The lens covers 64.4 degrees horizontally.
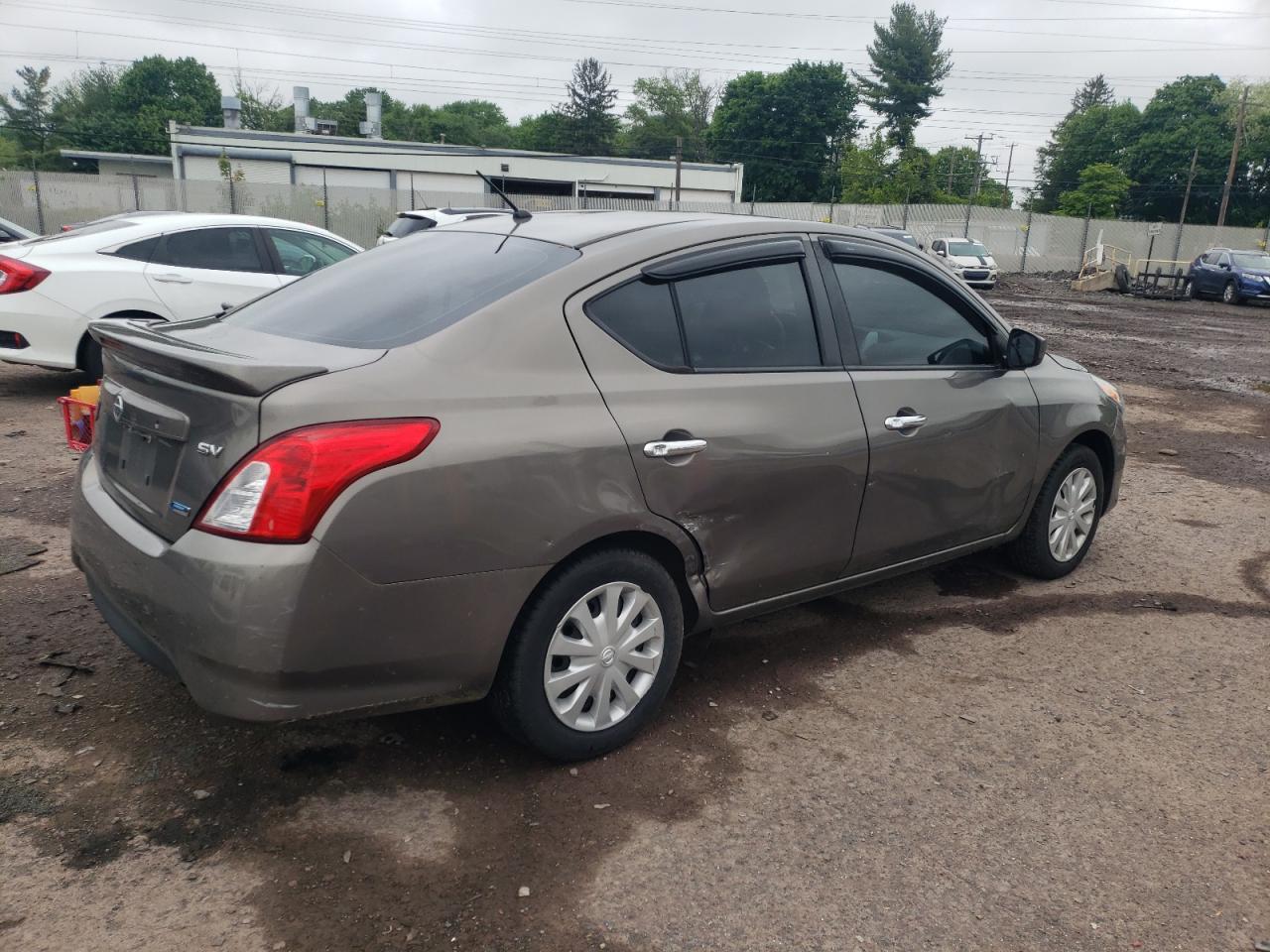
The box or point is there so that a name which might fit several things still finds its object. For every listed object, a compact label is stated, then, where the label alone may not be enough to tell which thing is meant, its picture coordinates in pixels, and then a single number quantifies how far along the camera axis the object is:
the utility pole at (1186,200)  44.09
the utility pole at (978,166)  81.40
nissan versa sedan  2.59
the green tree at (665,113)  96.50
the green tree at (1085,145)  77.75
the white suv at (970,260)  31.23
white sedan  7.64
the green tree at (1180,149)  69.81
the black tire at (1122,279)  32.50
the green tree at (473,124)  99.31
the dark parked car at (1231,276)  28.23
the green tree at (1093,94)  113.00
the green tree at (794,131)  84.38
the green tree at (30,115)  83.00
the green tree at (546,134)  90.06
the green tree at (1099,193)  63.69
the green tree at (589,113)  89.12
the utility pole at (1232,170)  53.03
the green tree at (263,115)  81.69
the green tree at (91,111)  82.25
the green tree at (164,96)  83.94
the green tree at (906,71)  84.56
